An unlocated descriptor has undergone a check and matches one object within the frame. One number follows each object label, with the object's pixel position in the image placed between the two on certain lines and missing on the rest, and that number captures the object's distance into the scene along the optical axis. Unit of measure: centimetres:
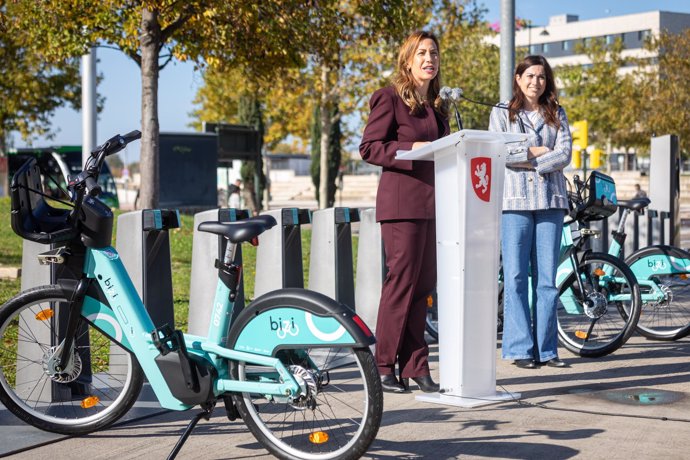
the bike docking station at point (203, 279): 624
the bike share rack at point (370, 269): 794
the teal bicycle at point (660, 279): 761
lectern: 502
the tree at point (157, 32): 1449
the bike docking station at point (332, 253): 738
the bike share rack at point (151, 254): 555
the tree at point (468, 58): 3322
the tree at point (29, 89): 3123
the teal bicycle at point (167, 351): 396
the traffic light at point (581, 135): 2452
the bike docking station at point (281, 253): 672
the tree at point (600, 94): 5375
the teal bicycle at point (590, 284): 698
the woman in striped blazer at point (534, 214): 639
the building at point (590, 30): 9306
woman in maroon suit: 546
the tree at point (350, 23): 1592
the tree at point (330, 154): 4381
